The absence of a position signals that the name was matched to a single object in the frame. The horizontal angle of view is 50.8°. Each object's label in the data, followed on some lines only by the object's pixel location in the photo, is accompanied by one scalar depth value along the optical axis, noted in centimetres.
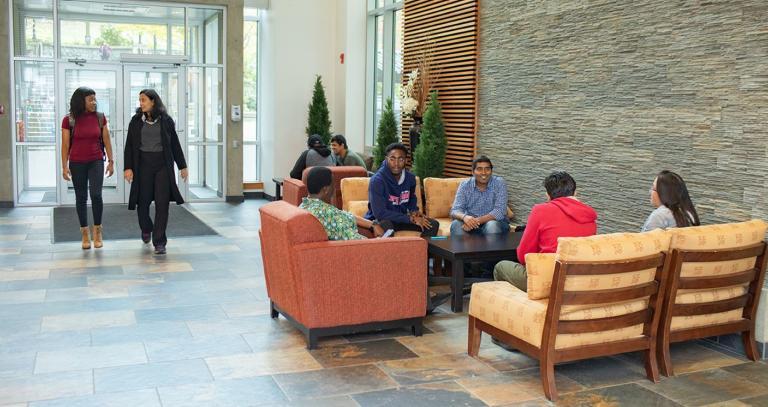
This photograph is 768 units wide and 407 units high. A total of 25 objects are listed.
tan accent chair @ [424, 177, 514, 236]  849
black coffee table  639
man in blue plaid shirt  752
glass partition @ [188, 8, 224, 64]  1420
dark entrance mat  1012
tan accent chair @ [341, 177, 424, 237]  866
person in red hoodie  527
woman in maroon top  866
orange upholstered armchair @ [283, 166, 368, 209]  953
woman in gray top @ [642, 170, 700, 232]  543
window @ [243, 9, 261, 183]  1536
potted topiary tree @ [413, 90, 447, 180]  994
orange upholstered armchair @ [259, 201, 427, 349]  530
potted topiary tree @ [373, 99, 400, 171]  1173
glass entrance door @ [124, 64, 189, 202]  1361
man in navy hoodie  732
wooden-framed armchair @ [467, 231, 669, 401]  454
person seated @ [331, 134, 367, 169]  1045
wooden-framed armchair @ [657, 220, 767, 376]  500
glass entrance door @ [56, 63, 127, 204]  1323
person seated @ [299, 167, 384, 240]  553
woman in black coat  867
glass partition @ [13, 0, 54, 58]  1293
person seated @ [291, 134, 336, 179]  1038
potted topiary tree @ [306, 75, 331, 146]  1393
